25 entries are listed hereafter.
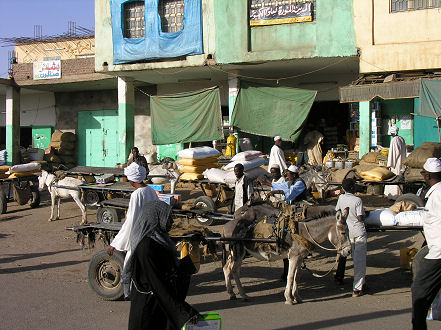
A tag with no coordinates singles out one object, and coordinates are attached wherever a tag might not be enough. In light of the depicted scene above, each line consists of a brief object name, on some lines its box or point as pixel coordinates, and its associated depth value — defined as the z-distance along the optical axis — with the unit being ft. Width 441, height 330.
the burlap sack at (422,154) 34.32
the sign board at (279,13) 51.57
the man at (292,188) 27.40
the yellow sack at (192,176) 42.03
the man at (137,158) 41.78
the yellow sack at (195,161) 41.76
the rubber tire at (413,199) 30.78
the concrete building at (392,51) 46.33
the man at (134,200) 16.34
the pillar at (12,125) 71.87
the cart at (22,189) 50.19
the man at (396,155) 38.83
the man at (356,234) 22.08
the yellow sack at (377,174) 35.47
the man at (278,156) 38.73
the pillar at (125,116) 63.67
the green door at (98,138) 78.48
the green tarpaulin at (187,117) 57.11
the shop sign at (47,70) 70.44
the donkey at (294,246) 20.60
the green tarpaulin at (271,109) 52.34
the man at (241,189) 29.89
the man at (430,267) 15.26
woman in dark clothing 13.92
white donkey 41.75
